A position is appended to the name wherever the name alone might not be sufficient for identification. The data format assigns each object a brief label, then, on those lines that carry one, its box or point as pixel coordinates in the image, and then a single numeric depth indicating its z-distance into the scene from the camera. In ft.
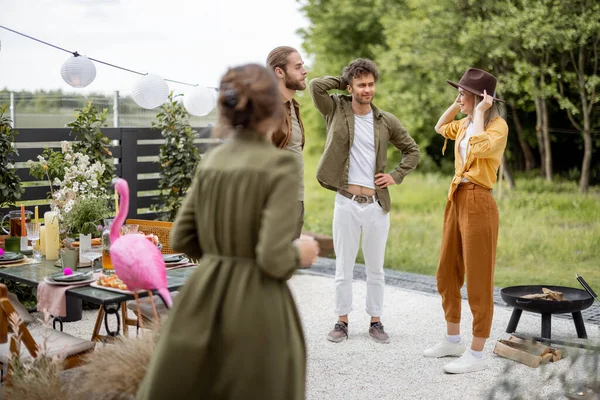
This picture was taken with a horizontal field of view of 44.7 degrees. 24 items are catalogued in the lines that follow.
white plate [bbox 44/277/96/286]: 12.71
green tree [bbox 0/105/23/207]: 19.62
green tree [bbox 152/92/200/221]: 24.76
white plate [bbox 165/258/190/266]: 14.46
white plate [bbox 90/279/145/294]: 12.20
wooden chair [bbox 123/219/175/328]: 15.74
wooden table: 12.02
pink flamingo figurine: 10.28
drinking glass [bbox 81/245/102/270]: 14.33
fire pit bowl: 16.31
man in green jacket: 16.96
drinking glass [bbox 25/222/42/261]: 15.48
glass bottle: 13.42
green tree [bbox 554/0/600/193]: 32.99
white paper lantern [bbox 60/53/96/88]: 18.47
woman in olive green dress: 7.43
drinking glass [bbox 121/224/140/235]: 13.44
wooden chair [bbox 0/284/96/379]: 11.48
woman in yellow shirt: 14.67
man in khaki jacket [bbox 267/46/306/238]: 15.26
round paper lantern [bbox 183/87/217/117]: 21.77
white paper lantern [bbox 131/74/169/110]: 19.34
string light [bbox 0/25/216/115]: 18.51
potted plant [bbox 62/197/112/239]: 14.73
